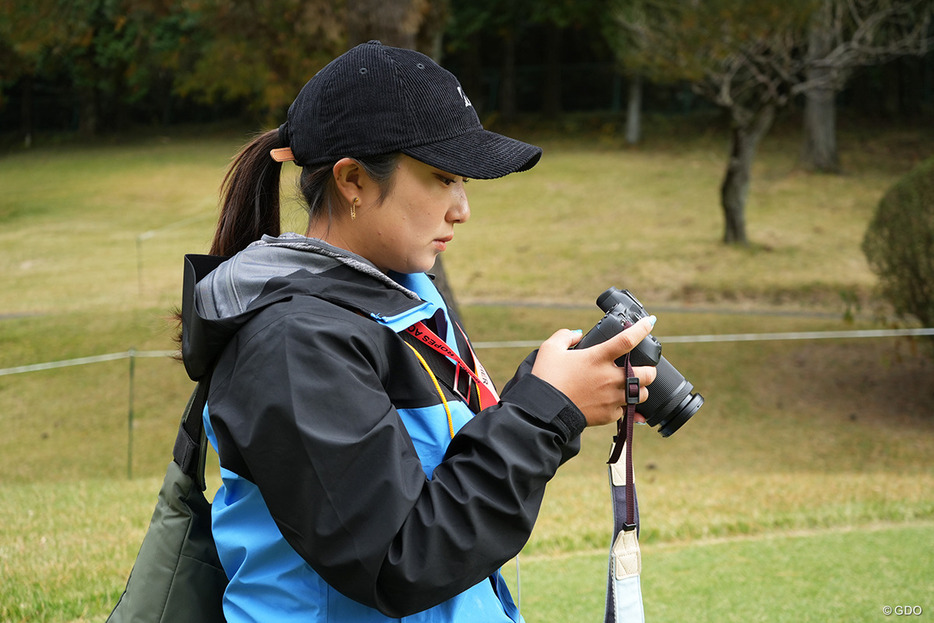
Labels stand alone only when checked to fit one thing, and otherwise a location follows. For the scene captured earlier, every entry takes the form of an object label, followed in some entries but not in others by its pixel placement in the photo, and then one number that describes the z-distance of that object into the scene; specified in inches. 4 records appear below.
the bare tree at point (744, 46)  580.7
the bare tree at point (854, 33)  613.3
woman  53.1
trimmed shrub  354.9
